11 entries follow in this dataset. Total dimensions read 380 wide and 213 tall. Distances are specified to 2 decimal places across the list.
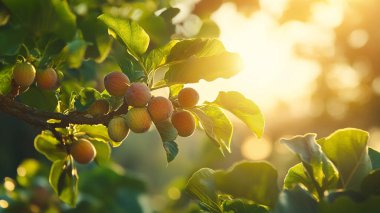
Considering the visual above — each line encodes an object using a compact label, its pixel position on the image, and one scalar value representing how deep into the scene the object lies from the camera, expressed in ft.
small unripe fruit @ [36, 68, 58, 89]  4.15
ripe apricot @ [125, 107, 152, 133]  3.71
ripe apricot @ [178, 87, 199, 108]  3.86
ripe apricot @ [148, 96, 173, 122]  3.73
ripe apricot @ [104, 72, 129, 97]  3.85
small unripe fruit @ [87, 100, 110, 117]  3.88
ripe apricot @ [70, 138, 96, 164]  4.19
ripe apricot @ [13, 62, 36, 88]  4.04
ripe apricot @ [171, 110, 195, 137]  3.83
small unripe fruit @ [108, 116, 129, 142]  3.79
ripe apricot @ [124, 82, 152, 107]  3.71
